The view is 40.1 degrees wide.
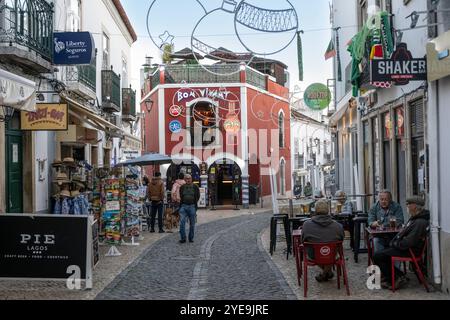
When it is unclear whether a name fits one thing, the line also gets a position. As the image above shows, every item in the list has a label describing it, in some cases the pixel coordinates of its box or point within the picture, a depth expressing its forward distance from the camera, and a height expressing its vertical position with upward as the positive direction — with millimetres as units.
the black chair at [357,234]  10115 -1090
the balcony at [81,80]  14035 +2274
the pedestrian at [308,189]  26752 -884
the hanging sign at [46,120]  10773 +958
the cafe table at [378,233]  8445 -894
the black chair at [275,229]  11125 -1074
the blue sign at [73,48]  12109 +2486
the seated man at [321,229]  7734 -758
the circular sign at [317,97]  17266 +2046
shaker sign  8117 +1316
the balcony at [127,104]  22625 +2554
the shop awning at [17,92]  7320 +1036
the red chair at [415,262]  7702 -1194
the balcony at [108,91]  18359 +2485
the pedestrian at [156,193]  15383 -533
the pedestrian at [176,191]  16328 -509
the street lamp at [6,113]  10024 +1021
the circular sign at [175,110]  29219 +2932
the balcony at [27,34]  9891 +2451
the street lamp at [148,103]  25469 +2909
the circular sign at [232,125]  28078 +2095
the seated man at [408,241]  7727 -934
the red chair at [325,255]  7660 -1074
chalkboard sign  7793 -883
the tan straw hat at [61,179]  11320 -90
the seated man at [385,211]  9109 -652
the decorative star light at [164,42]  12597 +2797
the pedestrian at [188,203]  13297 -680
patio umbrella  17312 +345
